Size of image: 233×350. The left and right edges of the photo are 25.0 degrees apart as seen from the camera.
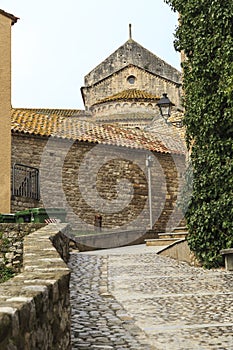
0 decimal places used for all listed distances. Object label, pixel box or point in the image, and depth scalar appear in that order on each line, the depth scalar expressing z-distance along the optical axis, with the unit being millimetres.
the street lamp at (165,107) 13641
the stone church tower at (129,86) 36344
